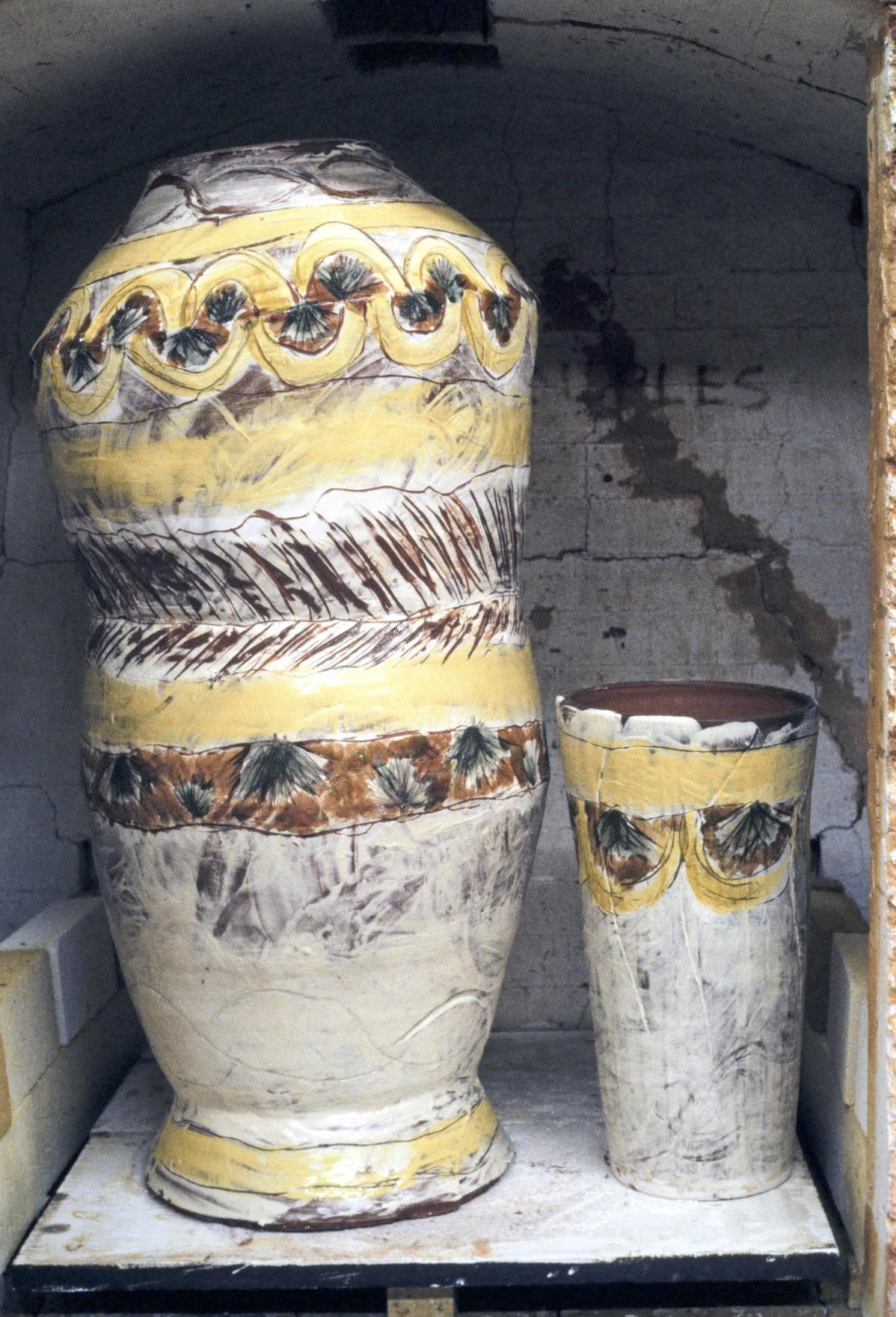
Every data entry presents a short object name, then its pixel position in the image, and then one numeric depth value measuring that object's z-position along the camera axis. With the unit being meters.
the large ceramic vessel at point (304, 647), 2.31
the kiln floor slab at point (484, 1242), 2.34
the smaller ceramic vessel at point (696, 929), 2.38
